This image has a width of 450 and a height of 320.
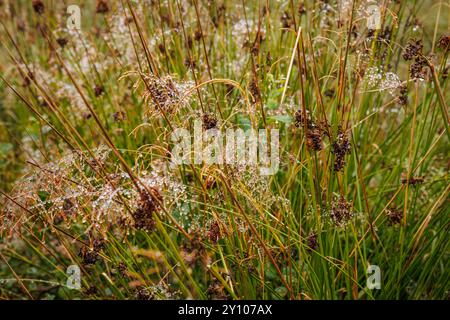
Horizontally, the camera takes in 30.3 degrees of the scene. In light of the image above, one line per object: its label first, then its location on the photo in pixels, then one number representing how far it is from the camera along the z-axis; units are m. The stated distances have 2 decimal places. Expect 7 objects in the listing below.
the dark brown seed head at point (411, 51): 0.50
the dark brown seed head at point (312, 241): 0.55
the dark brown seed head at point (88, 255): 0.53
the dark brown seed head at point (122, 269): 0.55
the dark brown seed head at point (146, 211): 0.46
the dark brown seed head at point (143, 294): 0.55
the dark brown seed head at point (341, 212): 0.53
